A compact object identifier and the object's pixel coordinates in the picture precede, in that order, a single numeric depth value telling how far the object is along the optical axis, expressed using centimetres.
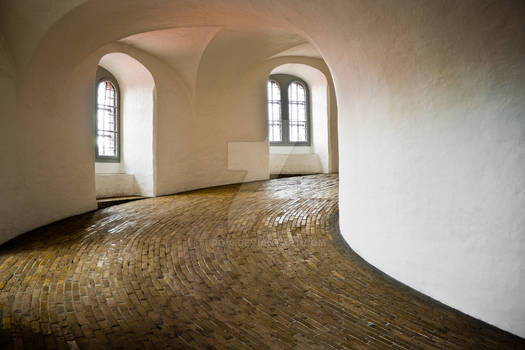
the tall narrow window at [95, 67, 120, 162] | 973
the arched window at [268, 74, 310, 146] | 1355
